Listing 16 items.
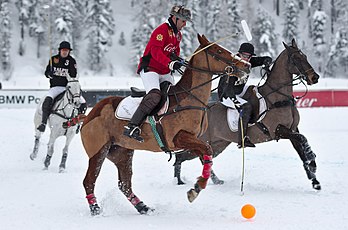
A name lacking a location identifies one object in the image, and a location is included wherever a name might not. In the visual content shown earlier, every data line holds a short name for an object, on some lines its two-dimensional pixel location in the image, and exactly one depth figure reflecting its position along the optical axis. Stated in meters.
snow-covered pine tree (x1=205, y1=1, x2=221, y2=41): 65.81
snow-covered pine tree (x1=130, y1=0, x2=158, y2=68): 59.59
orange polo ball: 6.78
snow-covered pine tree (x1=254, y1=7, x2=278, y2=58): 61.53
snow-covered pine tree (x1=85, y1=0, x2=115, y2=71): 61.88
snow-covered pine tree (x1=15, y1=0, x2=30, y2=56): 65.31
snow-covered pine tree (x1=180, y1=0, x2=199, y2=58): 58.38
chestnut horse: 7.00
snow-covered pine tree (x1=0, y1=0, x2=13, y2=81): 59.33
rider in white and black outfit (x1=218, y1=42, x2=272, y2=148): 9.68
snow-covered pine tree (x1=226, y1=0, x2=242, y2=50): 61.58
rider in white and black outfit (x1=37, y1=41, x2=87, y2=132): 12.62
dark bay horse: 9.12
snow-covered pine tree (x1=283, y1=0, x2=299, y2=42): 66.19
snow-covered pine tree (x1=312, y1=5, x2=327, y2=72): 65.81
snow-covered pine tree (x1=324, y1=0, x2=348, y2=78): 60.75
